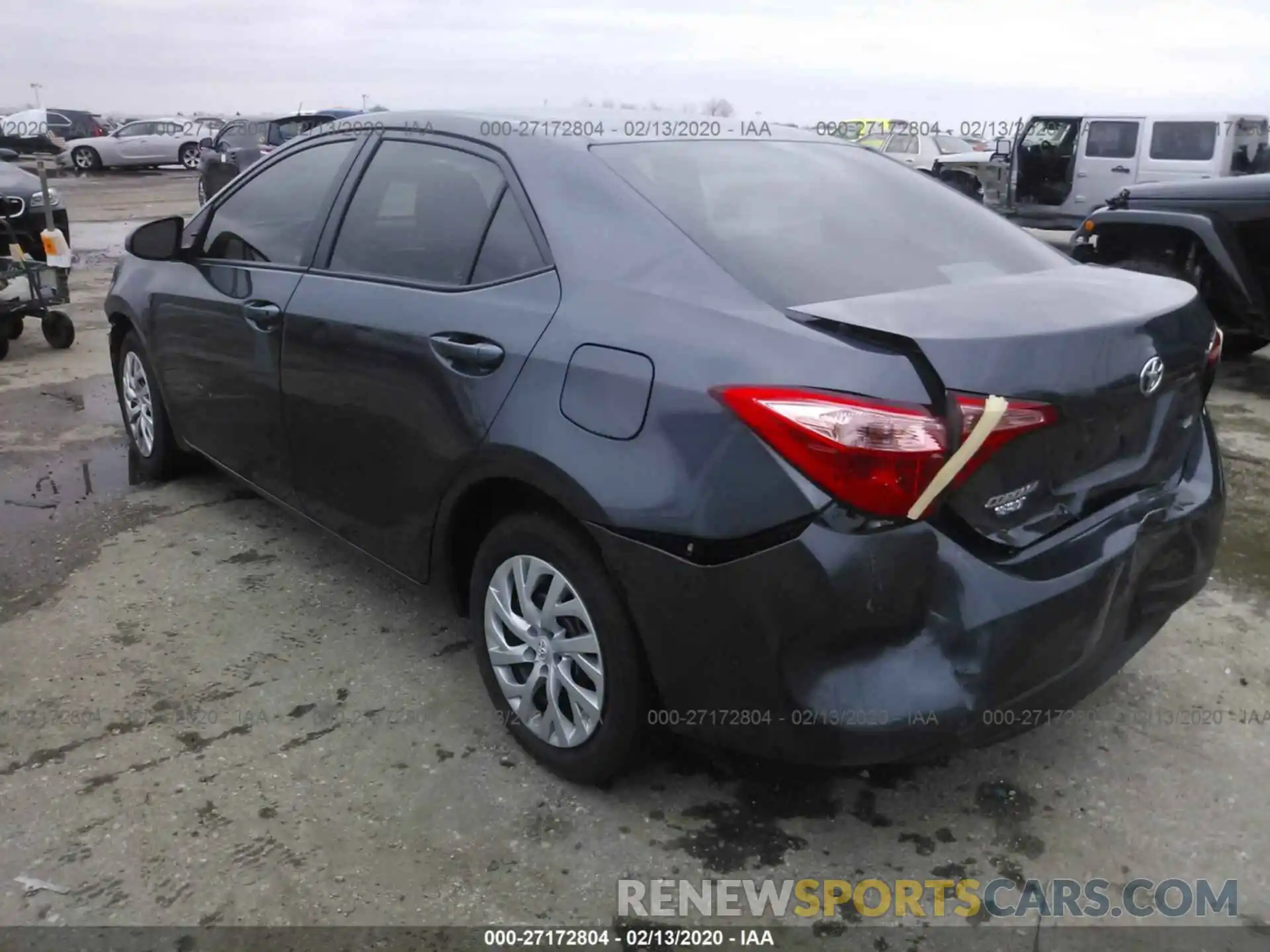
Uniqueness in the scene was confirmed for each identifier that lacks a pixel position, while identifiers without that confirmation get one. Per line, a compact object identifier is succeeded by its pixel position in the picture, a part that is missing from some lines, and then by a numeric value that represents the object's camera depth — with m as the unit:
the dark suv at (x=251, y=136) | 17.19
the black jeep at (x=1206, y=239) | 6.02
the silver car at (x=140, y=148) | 29.47
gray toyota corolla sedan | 2.03
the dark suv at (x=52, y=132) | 28.86
